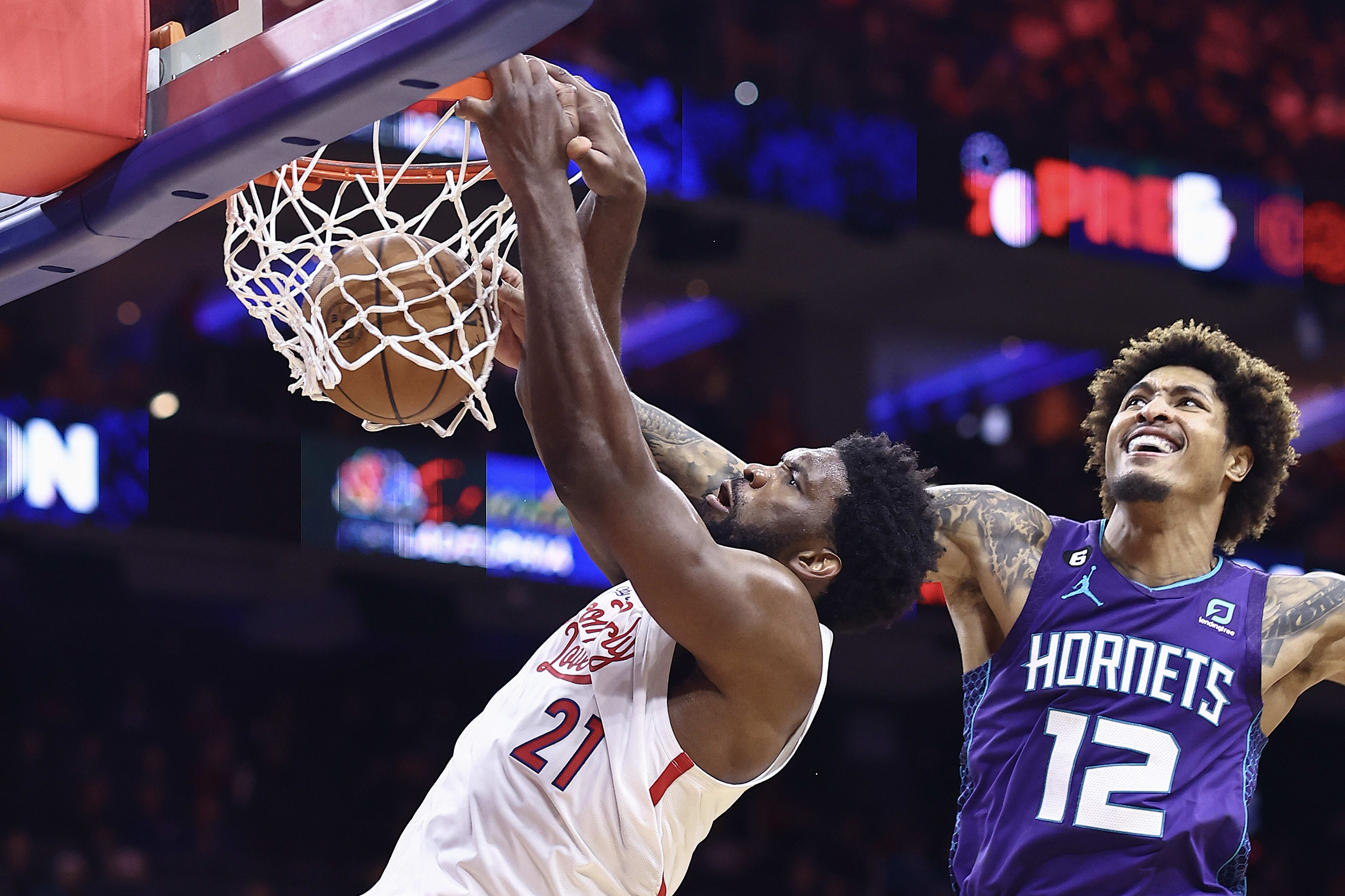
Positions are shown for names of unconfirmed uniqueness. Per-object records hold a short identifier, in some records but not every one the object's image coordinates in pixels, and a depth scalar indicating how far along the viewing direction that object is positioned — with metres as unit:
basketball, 5.43
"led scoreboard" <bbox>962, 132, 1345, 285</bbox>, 22.55
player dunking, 4.52
